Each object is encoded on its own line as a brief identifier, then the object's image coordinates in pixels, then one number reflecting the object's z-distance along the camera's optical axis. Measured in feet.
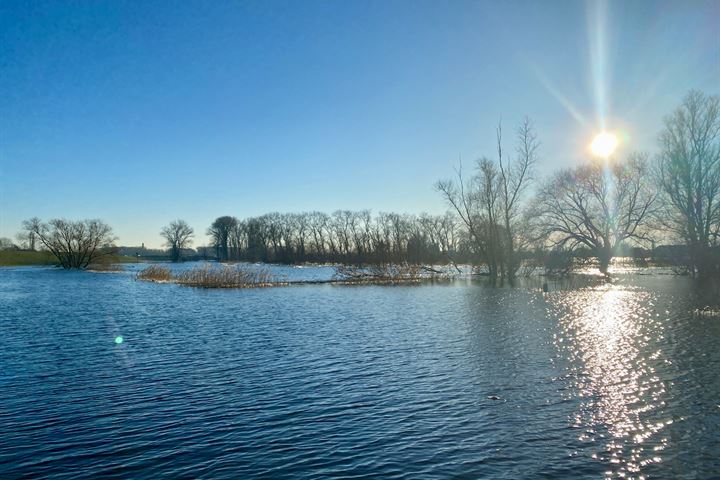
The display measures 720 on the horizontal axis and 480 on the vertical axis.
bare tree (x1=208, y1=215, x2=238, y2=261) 462.76
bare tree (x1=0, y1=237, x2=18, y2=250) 418.27
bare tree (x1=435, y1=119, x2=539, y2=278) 170.91
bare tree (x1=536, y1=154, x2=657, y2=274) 174.40
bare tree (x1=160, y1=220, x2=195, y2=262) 467.93
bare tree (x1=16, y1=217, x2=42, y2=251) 318.77
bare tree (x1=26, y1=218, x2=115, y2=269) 296.30
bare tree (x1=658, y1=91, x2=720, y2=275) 133.80
